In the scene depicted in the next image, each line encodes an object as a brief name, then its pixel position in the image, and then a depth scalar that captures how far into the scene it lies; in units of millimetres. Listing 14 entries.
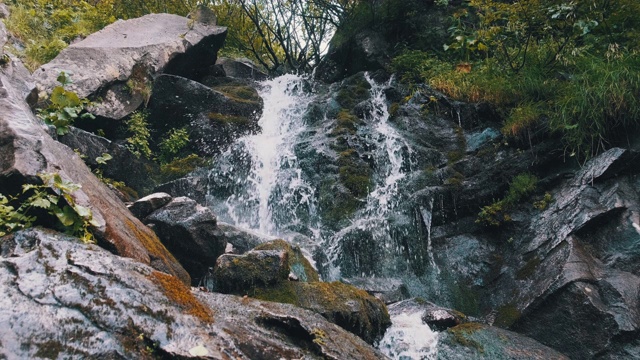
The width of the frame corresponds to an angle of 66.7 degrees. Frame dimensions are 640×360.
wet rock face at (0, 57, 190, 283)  4059
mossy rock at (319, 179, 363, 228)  9102
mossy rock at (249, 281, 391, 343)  5055
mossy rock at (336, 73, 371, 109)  12953
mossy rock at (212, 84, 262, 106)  12859
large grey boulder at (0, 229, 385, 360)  2770
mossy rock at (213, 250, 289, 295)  5164
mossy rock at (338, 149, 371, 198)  9609
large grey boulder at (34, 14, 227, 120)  9914
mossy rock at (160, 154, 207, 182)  10594
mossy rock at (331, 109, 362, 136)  11134
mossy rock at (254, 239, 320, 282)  6059
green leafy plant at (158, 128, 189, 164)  11283
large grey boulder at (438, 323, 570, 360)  5238
